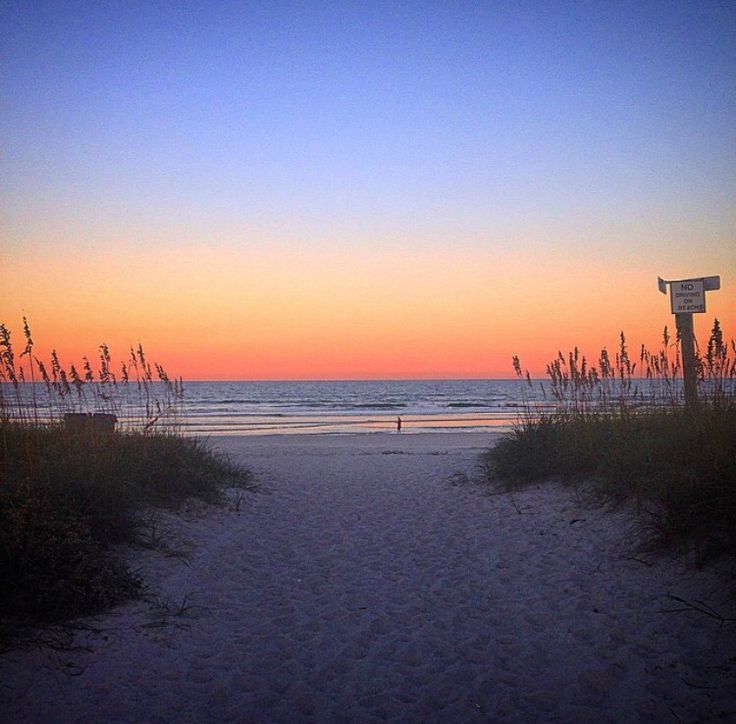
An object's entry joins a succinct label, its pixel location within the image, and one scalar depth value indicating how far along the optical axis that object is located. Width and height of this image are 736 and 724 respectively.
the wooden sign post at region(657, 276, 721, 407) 9.34
